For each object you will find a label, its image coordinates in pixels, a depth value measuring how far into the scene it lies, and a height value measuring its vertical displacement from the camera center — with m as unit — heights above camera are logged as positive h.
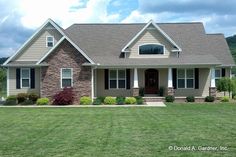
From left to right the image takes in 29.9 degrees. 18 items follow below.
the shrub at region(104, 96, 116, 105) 32.72 -1.14
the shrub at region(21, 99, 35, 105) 33.53 -1.29
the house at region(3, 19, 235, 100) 33.59 +1.64
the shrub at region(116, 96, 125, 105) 32.66 -1.17
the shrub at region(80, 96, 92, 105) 32.62 -1.17
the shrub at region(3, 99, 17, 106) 33.67 -1.29
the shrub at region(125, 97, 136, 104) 32.74 -1.10
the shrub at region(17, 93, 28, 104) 33.94 -0.84
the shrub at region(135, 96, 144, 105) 32.78 -1.11
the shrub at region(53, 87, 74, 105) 32.47 -0.88
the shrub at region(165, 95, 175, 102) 34.28 -0.99
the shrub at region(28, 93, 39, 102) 34.02 -0.92
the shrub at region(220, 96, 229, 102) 34.50 -1.07
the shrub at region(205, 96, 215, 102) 34.38 -1.07
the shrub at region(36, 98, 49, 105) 32.94 -1.19
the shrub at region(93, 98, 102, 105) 32.59 -1.18
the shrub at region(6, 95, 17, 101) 33.88 -0.99
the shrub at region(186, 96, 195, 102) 34.38 -1.03
